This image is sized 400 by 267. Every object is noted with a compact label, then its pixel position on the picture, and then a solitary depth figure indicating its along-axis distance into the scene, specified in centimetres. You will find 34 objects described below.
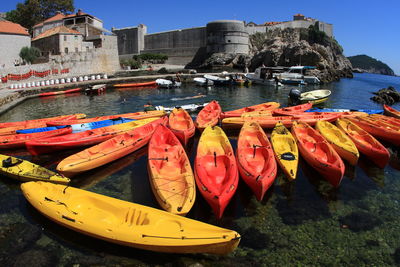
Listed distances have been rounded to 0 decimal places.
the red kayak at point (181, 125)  1084
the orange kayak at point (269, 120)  1334
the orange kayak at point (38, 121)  1305
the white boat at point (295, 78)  3517
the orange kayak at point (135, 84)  3216
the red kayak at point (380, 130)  1130
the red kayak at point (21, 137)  1064
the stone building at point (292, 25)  6258
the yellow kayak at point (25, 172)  734
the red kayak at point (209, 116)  1276
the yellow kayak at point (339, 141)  922
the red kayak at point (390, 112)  1556
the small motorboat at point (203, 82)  3338
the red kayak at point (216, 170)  621
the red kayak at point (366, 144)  932
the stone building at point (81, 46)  3388
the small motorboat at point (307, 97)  2112
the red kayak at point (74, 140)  978
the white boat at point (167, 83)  3206
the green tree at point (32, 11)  5091
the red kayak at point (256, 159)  694
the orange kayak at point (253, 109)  1468
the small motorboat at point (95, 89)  2691
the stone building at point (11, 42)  3035
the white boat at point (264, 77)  3434
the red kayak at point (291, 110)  1480
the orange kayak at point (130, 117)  1318
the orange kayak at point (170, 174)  621
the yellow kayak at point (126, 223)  489
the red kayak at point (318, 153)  787
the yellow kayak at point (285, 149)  793
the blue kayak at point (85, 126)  1173
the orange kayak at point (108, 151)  830
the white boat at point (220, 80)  3400
